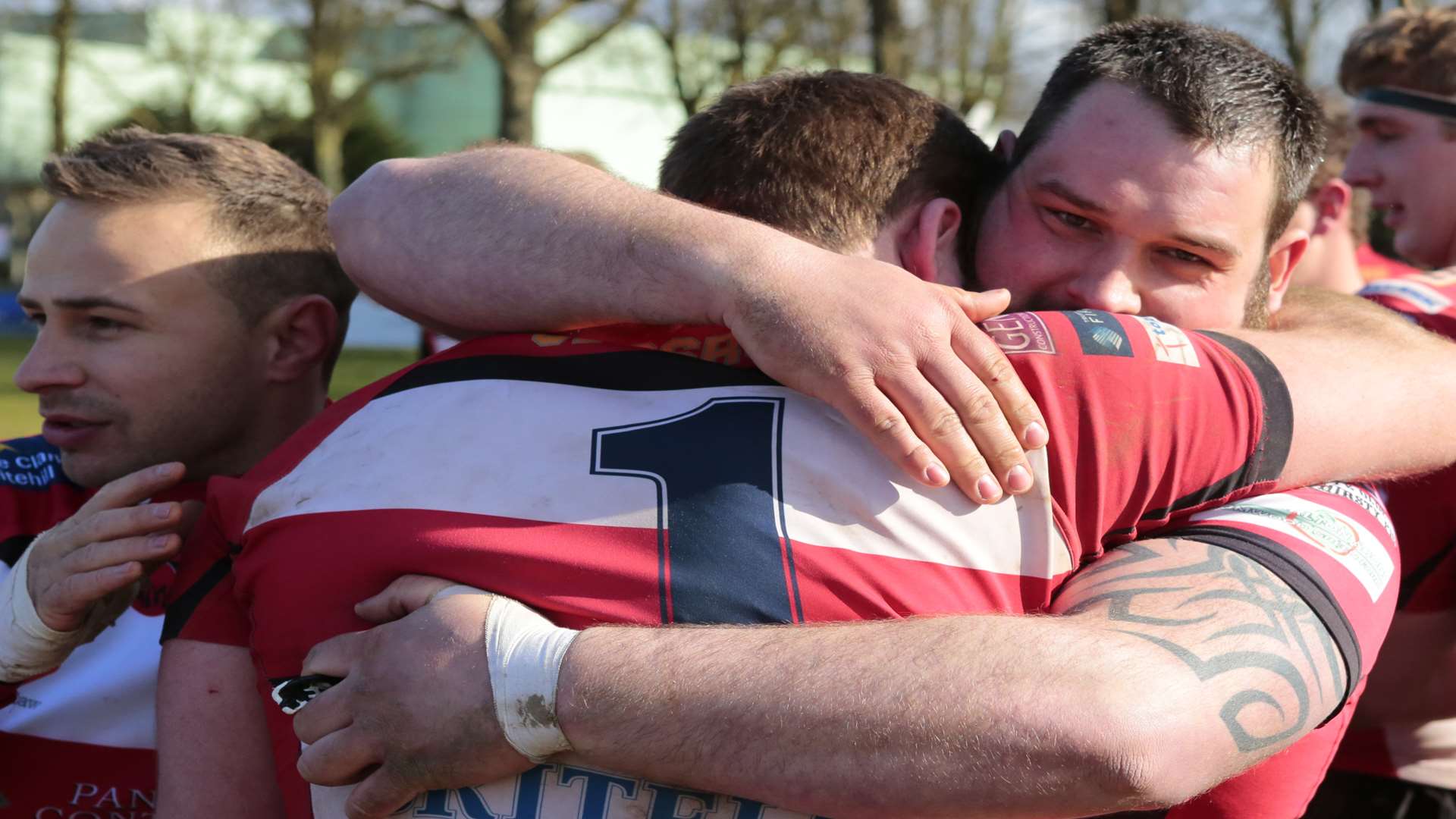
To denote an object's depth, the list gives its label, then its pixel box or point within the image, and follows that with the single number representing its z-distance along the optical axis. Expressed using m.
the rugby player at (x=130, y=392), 2.31
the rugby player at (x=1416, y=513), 2.86
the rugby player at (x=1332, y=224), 4.96
